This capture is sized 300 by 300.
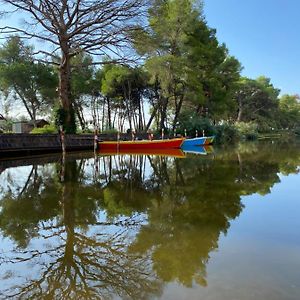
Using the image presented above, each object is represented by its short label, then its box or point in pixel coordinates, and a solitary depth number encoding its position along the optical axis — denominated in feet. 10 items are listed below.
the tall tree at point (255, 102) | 198.29
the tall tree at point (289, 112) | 260.36
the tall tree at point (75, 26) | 67.26
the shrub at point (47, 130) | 74.64
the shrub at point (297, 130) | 254.04
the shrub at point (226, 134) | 122.07
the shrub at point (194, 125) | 111.75
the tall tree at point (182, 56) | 78.23
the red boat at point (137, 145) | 69.41
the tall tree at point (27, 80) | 128.26
